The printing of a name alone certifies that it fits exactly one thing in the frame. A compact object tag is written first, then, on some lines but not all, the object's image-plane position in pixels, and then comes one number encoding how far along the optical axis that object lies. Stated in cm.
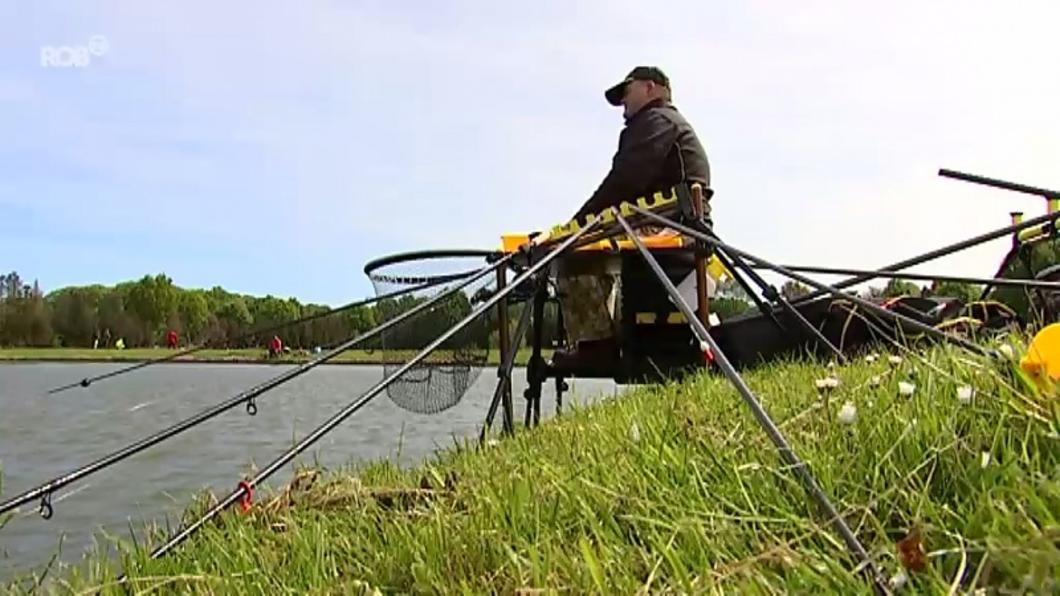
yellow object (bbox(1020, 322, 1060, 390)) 161
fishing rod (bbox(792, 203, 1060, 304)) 306
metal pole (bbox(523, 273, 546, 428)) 468
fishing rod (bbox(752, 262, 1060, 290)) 251
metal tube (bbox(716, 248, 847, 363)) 390
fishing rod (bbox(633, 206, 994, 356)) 206
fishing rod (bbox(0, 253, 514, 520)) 223
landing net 438
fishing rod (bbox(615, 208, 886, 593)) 139
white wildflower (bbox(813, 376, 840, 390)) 195
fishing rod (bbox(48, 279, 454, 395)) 406
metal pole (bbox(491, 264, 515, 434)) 396
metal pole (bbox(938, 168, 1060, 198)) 323
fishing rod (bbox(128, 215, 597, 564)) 228
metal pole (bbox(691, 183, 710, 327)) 431
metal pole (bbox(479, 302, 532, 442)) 395
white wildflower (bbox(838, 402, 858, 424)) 173
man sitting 464
